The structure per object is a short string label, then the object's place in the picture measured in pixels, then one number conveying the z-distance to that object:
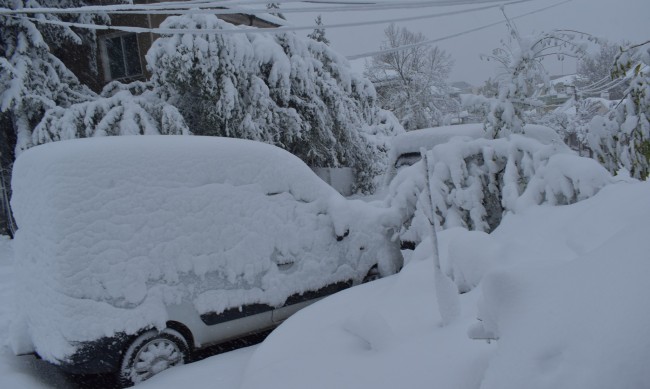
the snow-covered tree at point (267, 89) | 8.81
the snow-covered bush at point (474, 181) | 4.08
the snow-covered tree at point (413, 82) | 26.31
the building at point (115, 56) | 13.03
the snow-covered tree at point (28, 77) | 9.29
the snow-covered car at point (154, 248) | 2.98
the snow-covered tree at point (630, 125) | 3.83
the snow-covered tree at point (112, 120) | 8.58
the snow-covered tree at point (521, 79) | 5.00
